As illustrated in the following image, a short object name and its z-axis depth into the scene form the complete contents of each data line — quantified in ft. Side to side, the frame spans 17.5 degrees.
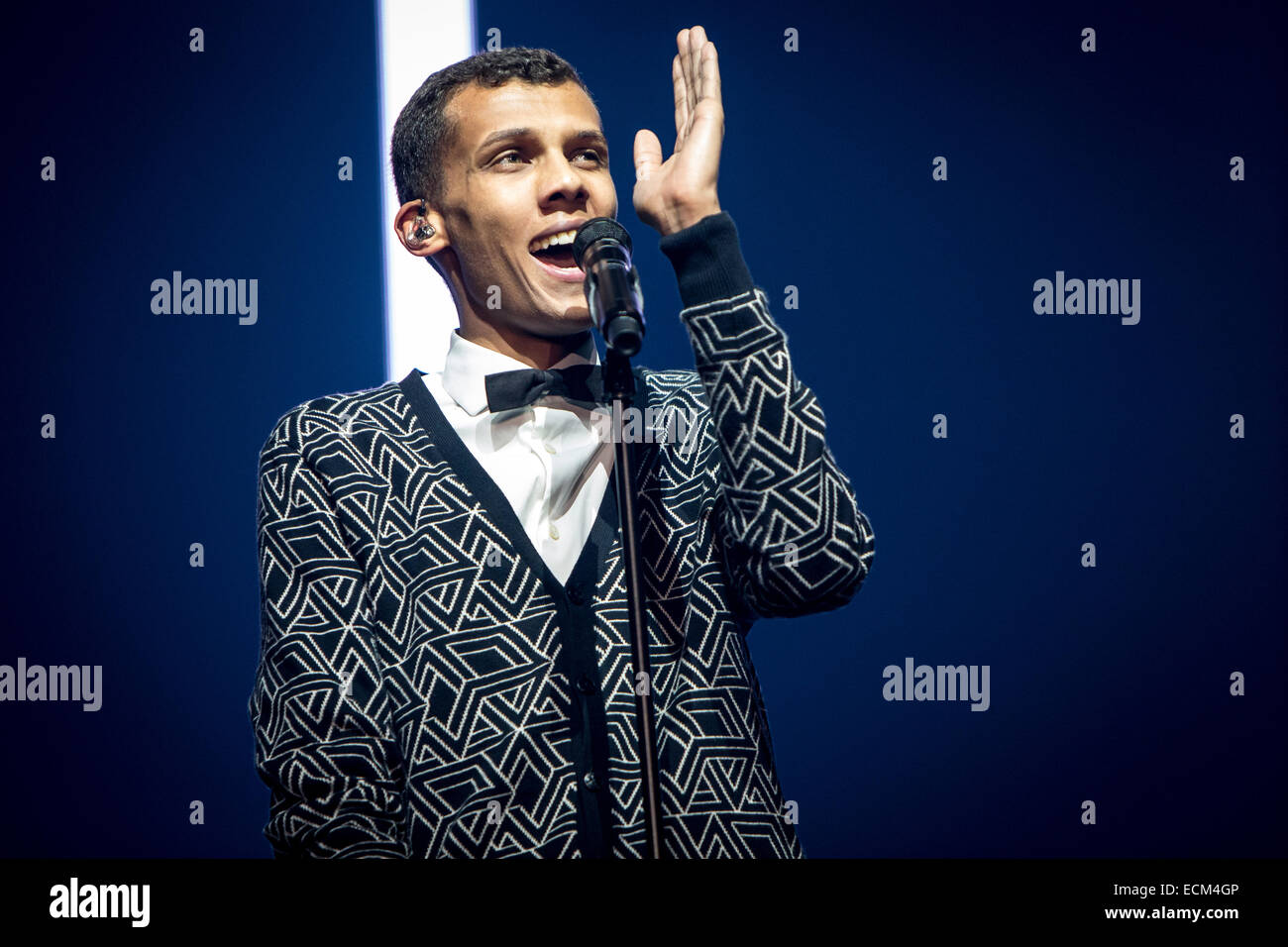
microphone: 10.32
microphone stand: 10.17
